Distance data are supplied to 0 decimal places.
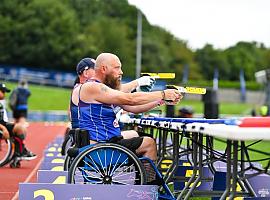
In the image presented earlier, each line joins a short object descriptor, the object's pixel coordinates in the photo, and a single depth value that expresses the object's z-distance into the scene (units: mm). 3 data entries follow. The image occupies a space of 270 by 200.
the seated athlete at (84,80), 10359
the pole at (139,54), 74812
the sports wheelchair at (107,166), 8164
